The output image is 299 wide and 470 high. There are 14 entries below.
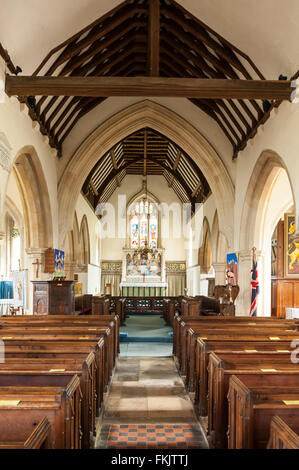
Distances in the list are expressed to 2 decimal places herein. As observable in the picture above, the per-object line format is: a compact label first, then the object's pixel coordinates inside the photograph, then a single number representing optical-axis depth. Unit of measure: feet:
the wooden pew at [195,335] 14.62
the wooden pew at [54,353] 11.42
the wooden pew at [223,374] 9.63
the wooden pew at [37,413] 6.55
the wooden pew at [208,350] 12.27
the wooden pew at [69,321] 17.93
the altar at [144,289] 55.67
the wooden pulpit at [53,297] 25.54
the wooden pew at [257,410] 7.05
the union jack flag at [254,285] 31.83
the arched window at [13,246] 57.06
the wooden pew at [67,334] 14.50
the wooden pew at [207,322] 18.29
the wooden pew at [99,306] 30.25
